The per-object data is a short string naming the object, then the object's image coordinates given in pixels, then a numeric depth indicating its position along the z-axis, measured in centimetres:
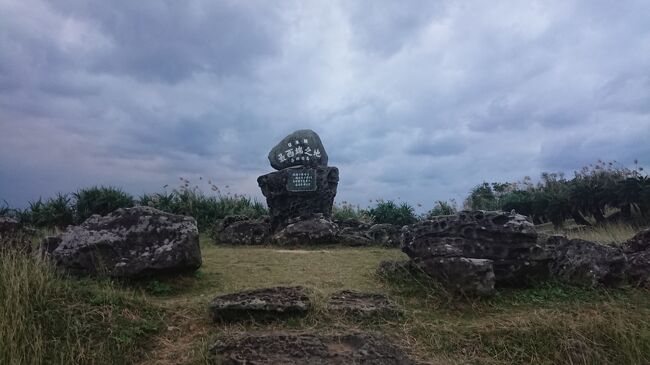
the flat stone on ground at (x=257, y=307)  428
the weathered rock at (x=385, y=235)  1028
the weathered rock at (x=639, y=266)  518
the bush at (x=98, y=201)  1356
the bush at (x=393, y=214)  1397
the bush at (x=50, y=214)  1333
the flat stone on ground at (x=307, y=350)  360
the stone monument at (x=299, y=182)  1159
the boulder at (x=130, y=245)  518
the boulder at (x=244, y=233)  1069
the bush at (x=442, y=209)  1520
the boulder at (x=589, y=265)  512
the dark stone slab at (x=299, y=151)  1193
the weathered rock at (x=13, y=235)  553
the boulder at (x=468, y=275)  463
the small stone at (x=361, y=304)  438
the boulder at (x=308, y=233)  1028
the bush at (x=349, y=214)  1440
